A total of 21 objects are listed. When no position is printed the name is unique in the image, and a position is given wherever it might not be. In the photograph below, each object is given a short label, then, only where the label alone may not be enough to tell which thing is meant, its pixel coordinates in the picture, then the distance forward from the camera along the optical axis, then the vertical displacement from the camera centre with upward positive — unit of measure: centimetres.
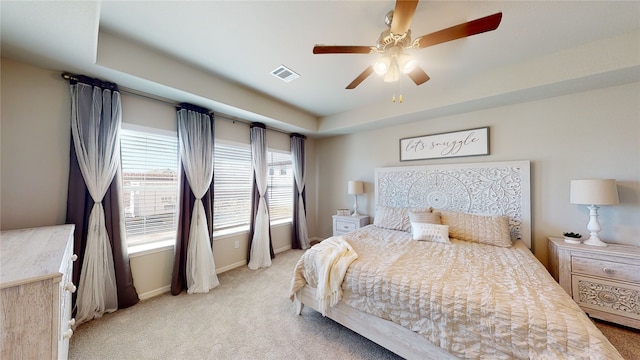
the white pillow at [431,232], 246 -58
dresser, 80 -50
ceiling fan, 124 +98
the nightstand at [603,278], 183 -87
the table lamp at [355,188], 382 -8
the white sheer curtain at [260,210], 335 -44
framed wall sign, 286 +58
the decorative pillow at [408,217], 293 -47
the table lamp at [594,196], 198 -11
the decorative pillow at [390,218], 304 -51
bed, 115 -70
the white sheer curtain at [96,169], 198 +13
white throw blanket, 179 -76
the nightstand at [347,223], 361 -69
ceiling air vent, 236 +128
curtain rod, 196 +101
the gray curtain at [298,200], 416 -33
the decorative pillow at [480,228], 236 -52
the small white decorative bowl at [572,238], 216 -56
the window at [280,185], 396 -3
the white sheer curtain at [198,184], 262 -1
